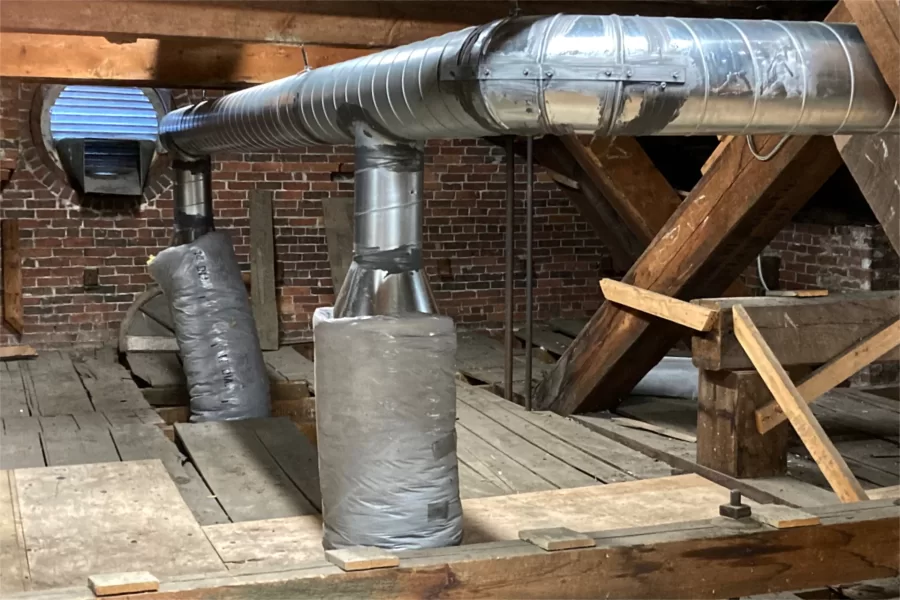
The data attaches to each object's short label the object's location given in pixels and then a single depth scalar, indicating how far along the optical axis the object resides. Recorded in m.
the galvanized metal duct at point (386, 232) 2.62
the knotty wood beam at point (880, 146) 2.41
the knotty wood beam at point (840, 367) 3.42
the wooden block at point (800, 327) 3.46
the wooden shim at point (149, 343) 6.23
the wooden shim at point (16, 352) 6.15
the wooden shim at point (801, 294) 3.69
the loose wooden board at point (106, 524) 2.83
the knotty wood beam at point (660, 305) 3.53
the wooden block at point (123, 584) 2.22
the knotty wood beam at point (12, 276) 6.27
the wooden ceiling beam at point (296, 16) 3.76
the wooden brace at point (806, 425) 3.14
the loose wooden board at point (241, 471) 3.43
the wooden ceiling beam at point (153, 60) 4.50
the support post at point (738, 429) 3.53
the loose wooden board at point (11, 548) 2.67
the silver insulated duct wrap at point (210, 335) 5.04
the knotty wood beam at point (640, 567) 2.34
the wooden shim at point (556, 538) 2.53
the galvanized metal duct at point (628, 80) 2.19
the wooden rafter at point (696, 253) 3.52
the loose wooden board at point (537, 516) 2.97
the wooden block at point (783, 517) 2.72
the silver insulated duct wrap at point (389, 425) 2.54
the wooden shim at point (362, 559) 2.38
